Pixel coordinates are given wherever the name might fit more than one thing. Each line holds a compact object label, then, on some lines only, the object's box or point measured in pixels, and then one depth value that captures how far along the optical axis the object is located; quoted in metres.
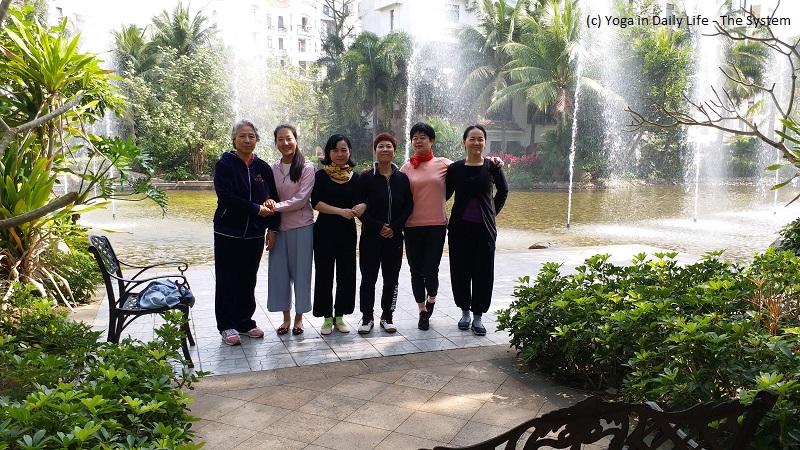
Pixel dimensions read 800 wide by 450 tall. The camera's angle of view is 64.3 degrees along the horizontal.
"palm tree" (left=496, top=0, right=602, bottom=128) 23.38
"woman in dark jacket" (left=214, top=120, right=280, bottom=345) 4.32
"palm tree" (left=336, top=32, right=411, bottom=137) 26.56
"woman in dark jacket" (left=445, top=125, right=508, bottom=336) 4.59
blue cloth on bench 3.91
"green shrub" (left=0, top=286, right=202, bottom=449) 1.93
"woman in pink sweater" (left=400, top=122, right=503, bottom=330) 4.67
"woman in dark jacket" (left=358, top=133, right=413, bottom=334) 4.59
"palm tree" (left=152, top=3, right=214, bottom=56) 27.28
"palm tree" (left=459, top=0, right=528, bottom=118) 26.06
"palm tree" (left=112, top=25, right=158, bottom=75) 26.97
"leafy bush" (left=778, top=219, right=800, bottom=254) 4.78
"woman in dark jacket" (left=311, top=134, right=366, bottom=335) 4.52
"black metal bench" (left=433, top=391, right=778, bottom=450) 1.51
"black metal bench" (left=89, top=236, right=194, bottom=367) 3.87
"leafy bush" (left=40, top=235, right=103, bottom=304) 5.59
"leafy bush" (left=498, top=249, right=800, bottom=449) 2.55
